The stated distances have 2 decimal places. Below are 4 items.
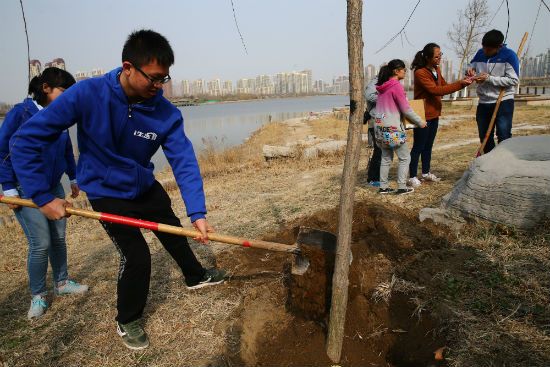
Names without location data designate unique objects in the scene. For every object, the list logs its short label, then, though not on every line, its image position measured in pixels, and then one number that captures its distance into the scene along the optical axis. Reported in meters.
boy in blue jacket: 2.16
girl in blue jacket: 2.81
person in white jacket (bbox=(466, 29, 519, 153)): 4.50
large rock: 3.02
